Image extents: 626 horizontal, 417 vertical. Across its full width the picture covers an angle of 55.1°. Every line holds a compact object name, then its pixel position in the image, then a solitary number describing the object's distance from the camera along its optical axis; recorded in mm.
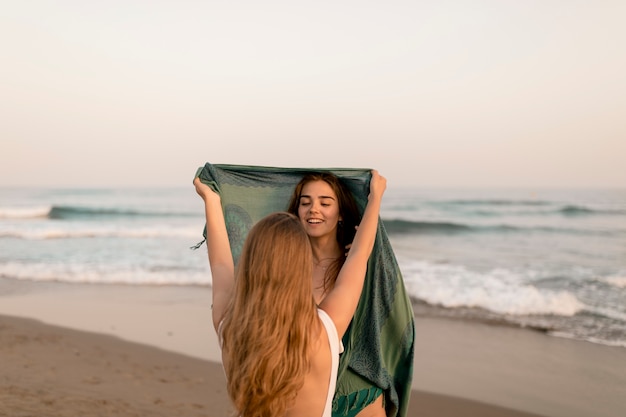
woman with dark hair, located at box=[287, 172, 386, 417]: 2963
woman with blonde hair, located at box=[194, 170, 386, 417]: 1996
